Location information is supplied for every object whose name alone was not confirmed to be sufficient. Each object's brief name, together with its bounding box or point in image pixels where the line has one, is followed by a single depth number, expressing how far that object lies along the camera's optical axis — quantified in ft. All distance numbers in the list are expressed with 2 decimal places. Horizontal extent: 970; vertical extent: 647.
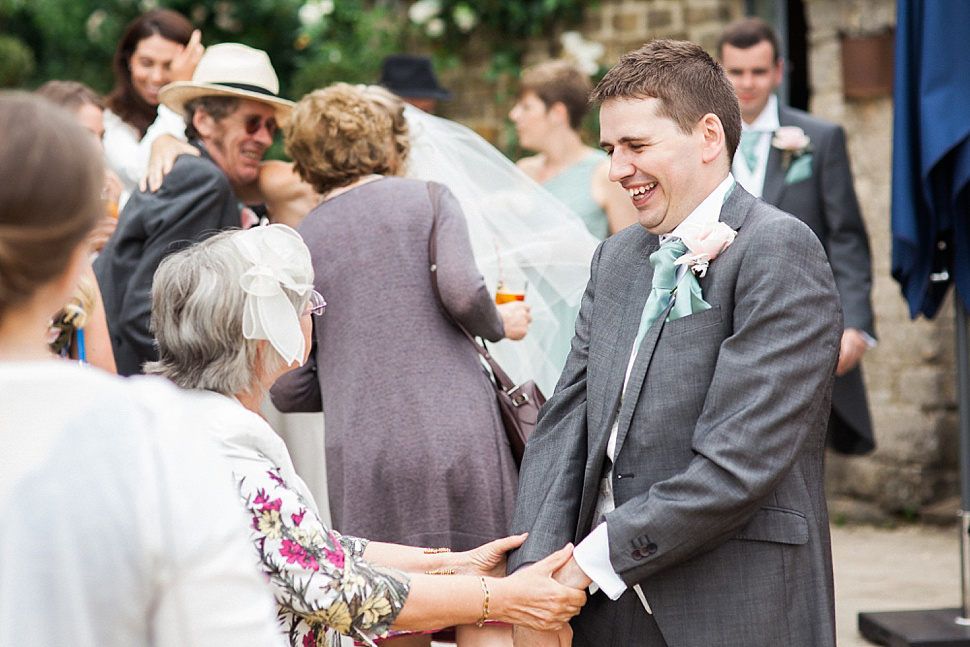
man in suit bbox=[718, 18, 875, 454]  15.44
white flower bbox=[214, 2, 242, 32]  37.17
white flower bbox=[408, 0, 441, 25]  26.35
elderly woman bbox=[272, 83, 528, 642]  10.69
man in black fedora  18.95
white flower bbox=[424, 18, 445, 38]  26.40
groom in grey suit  7.28
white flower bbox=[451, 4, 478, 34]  25.91
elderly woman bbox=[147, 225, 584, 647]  6.95
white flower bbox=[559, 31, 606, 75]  24.41
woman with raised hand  15.72
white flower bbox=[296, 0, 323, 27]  28.40
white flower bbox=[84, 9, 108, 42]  37.81
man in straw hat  12.53
